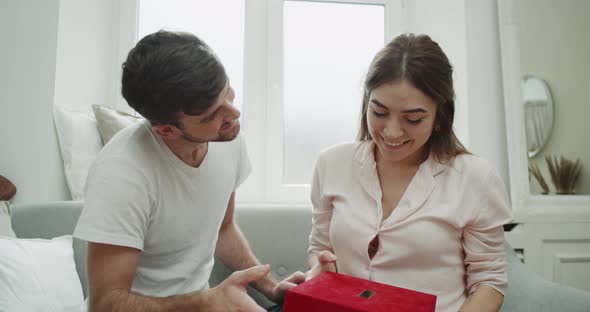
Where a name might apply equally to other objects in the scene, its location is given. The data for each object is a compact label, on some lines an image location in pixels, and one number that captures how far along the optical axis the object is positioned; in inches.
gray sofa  43.6
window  82.9
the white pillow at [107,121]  67.3
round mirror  68.2
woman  36.8
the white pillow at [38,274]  40.3
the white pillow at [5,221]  52.1
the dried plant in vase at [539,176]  68.1
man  32.9
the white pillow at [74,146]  63.4
